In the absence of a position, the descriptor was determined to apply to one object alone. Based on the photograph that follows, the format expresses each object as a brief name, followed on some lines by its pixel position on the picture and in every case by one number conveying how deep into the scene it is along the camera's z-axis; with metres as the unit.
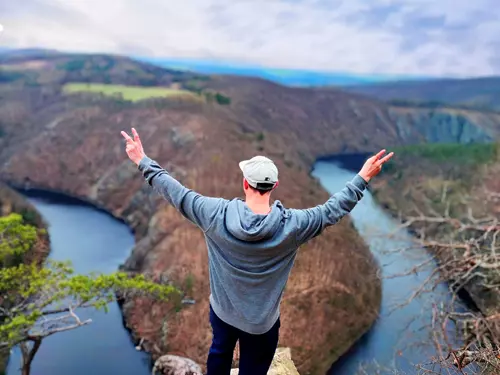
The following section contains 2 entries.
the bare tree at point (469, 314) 2.50
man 2.07
